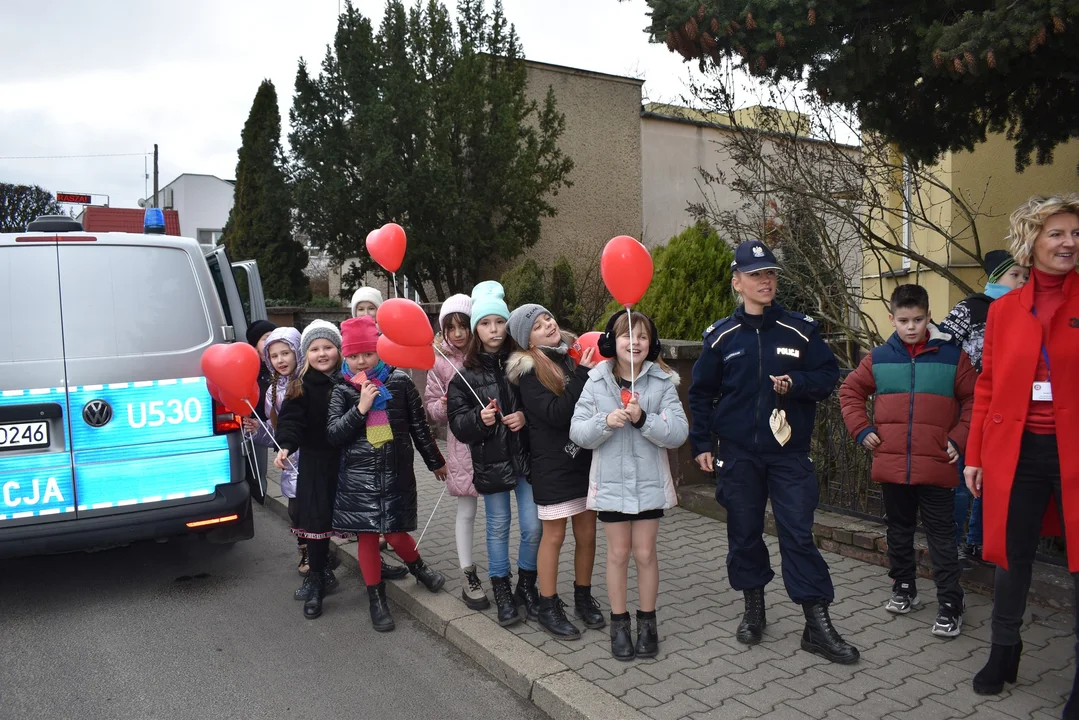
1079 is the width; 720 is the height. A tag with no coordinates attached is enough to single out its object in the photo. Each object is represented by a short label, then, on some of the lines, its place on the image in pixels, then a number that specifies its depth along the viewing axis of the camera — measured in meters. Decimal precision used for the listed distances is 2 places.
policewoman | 3.87
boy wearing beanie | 4.36
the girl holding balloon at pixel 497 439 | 4.37
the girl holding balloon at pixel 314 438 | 4.80
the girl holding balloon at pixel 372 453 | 4.62
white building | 42.44
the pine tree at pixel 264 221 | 18.58
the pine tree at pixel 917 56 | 3.66
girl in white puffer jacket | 3.86
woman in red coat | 3.15
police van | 4.80
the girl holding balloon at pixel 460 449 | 4.66
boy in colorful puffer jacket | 4.05
